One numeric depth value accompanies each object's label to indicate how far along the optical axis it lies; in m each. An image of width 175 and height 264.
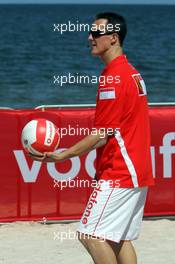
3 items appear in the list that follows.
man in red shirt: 10.66
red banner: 16.80
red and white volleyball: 11.32
